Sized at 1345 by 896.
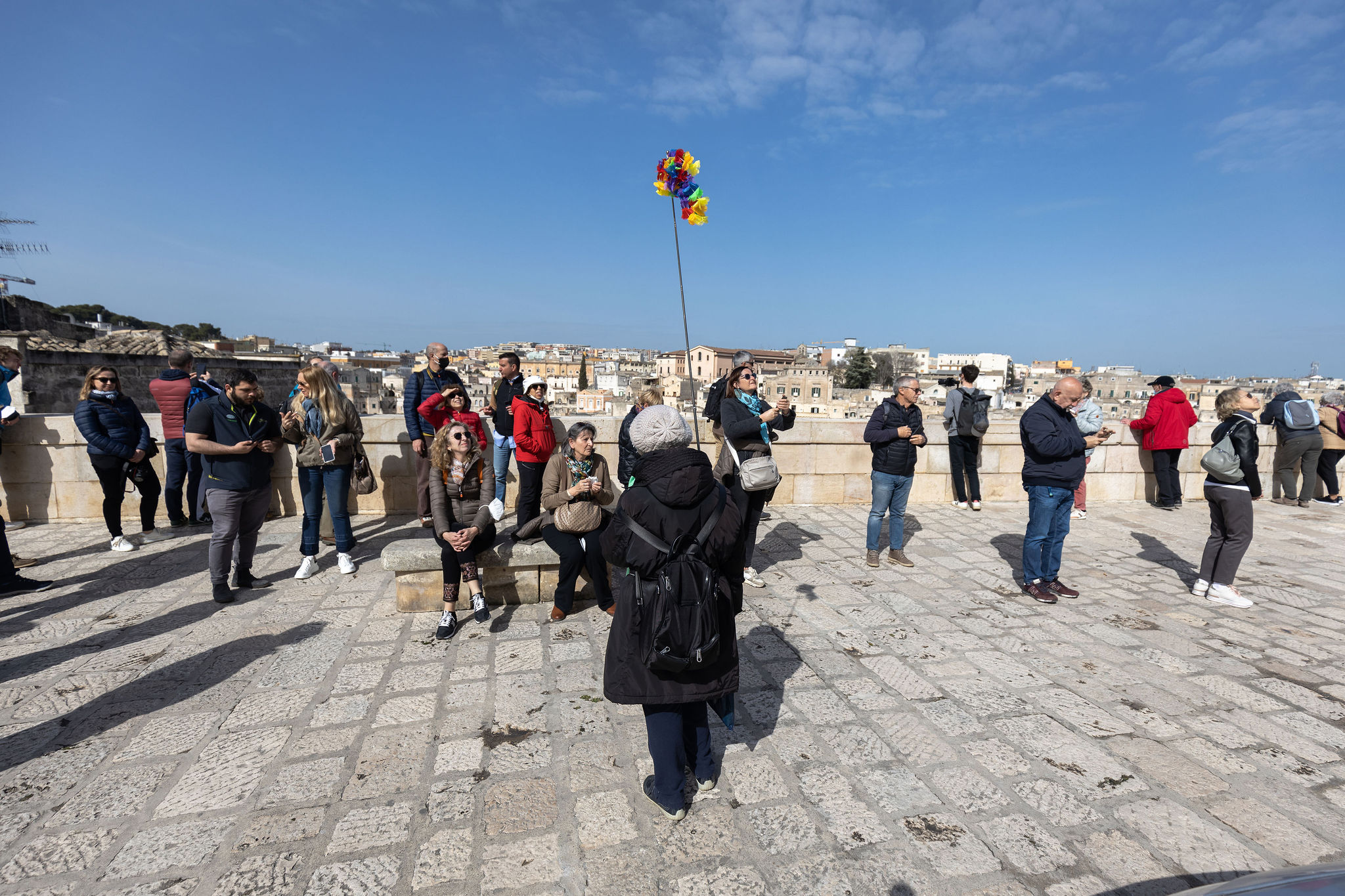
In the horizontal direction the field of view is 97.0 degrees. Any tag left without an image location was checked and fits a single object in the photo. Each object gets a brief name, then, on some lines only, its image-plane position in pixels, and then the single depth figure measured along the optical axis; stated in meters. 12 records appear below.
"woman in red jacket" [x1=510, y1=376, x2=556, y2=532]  5.27
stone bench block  4.21
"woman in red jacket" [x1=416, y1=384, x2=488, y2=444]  5.20
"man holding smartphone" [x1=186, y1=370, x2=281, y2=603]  4.36
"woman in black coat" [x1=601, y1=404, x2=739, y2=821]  2.22
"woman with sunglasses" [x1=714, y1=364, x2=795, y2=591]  4.57
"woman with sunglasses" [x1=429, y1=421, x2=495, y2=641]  4.05
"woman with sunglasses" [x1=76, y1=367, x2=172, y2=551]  5.45
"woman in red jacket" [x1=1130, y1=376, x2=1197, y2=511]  8.22
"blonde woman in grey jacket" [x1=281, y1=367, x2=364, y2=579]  4.89
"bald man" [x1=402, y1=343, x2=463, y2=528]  5.76
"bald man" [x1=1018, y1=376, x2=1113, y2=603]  4.52
